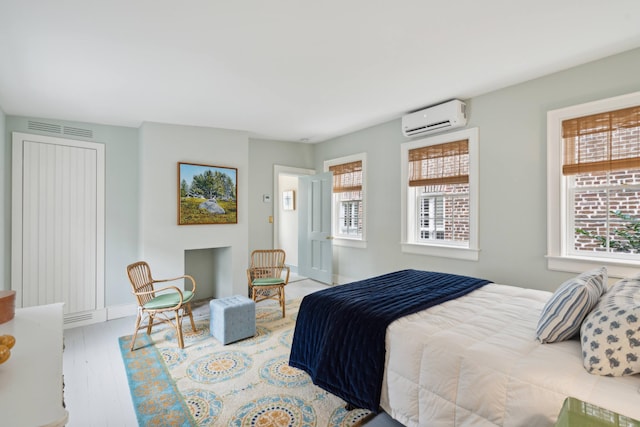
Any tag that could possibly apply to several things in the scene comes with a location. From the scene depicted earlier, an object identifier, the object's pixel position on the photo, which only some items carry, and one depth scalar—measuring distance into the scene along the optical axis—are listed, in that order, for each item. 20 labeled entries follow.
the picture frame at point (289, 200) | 7.03
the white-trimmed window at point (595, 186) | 2.64
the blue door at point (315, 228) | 5.38
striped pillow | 1.60
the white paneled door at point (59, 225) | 3.62
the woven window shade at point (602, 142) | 2.62
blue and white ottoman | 3.17
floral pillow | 1.30
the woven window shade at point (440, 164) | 3.75
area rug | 2.07
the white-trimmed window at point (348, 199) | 5.05
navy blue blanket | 1.89
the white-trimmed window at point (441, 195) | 3.63
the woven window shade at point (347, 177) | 5.11
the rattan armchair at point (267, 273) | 4.03
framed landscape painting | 4.27
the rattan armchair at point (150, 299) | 3.11
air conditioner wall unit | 3.58
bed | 1.28
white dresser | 0.87
